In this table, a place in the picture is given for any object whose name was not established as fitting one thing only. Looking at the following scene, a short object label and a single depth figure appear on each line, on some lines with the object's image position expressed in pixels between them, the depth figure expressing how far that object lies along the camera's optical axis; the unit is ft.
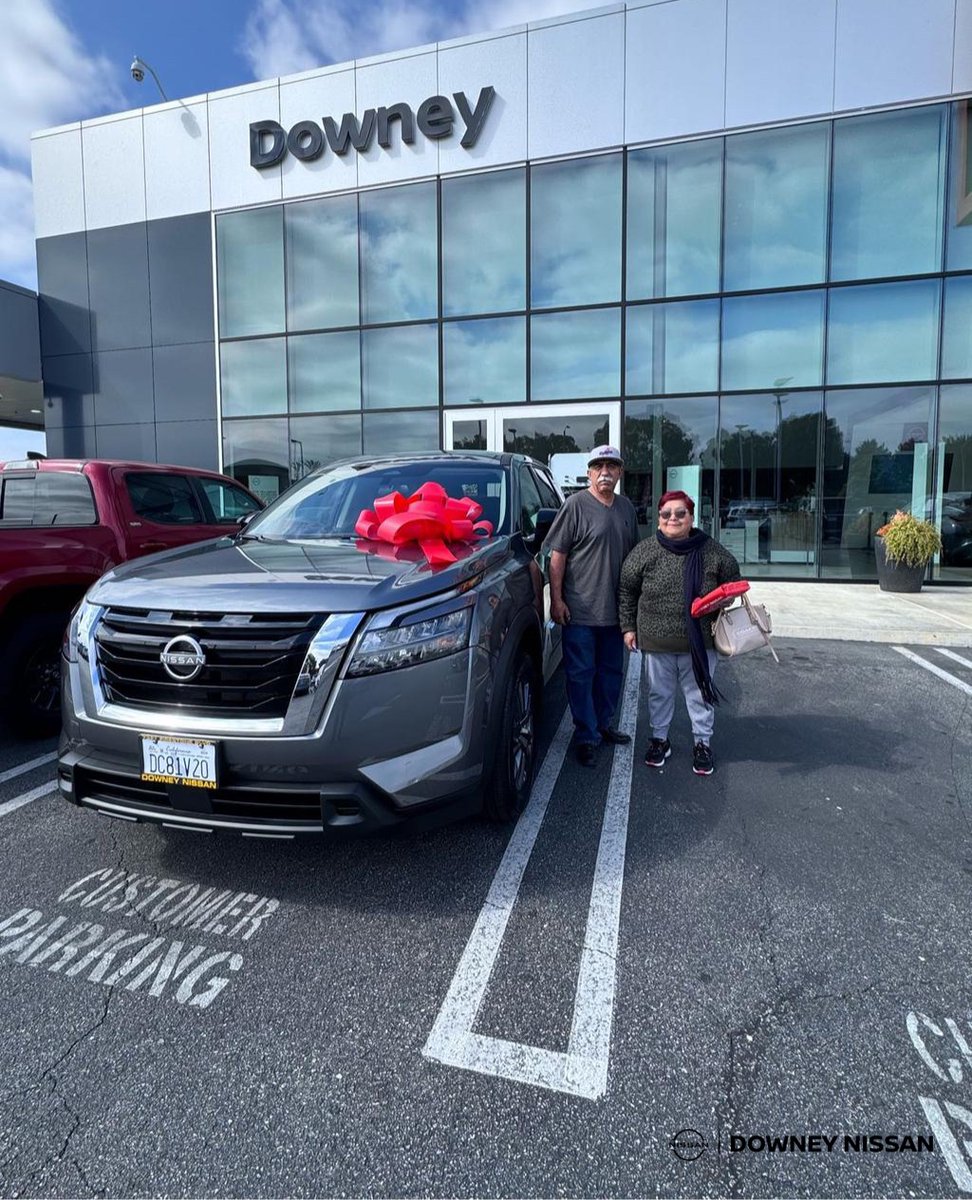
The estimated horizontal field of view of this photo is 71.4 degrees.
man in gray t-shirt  13.15
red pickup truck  13.96
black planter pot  34.86
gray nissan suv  7.82
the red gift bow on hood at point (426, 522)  10.37
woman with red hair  12.37
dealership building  36.11
